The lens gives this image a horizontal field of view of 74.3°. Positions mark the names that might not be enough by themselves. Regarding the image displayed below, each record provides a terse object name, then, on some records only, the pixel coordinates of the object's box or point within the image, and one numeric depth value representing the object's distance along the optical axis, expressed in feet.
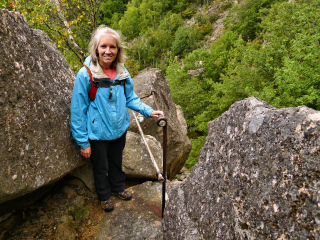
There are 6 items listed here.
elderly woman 9.73
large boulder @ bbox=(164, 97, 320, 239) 4.50
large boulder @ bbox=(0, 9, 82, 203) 8.13
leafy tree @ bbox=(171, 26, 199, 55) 205.82
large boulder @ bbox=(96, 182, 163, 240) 11.25
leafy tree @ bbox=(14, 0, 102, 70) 21.44
